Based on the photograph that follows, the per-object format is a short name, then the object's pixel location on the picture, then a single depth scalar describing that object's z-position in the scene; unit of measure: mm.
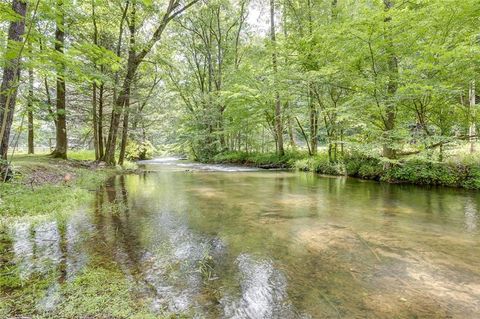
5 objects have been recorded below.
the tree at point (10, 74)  5223
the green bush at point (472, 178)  8281
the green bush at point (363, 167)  10883
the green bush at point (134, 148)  23438
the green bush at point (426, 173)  8844
